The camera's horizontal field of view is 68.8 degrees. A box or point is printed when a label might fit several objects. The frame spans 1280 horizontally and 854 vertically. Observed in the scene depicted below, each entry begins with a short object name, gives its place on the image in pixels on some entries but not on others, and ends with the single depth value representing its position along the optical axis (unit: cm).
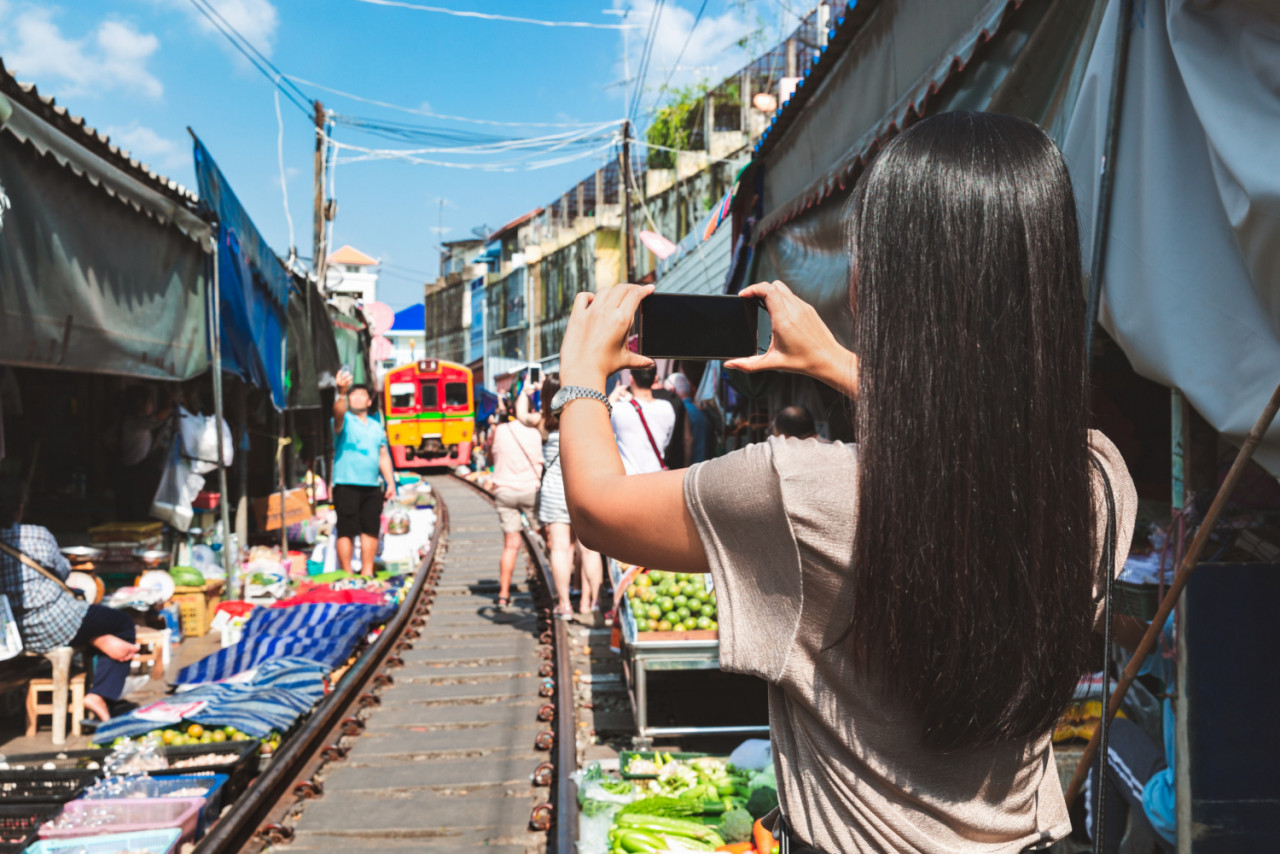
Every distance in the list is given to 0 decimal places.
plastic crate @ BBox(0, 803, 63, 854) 378
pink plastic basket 396
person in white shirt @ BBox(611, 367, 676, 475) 654
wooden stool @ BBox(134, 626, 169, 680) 698
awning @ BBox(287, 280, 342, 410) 1168
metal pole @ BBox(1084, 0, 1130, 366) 255
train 2966
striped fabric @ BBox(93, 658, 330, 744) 530
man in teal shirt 938
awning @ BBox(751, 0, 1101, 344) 305
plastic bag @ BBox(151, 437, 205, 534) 894
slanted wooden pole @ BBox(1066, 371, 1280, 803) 199
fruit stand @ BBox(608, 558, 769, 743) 546
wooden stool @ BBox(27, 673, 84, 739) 585
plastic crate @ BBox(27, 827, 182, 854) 373
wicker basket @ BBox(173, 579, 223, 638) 832
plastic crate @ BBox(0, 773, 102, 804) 416
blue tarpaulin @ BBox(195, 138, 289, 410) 788
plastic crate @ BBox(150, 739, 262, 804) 479
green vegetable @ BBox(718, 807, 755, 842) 386
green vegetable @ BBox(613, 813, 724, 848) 393
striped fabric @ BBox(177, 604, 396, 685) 662
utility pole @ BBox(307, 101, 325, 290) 1925
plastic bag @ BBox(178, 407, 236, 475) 903
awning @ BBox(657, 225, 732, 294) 988
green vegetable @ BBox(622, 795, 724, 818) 417
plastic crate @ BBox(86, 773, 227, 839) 425
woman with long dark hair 107
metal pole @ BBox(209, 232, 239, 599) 795
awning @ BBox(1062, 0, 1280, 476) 207
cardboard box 1185
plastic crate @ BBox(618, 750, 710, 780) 472
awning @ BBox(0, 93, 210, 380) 464
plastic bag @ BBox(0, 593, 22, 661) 521
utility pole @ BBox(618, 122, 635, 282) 2173
